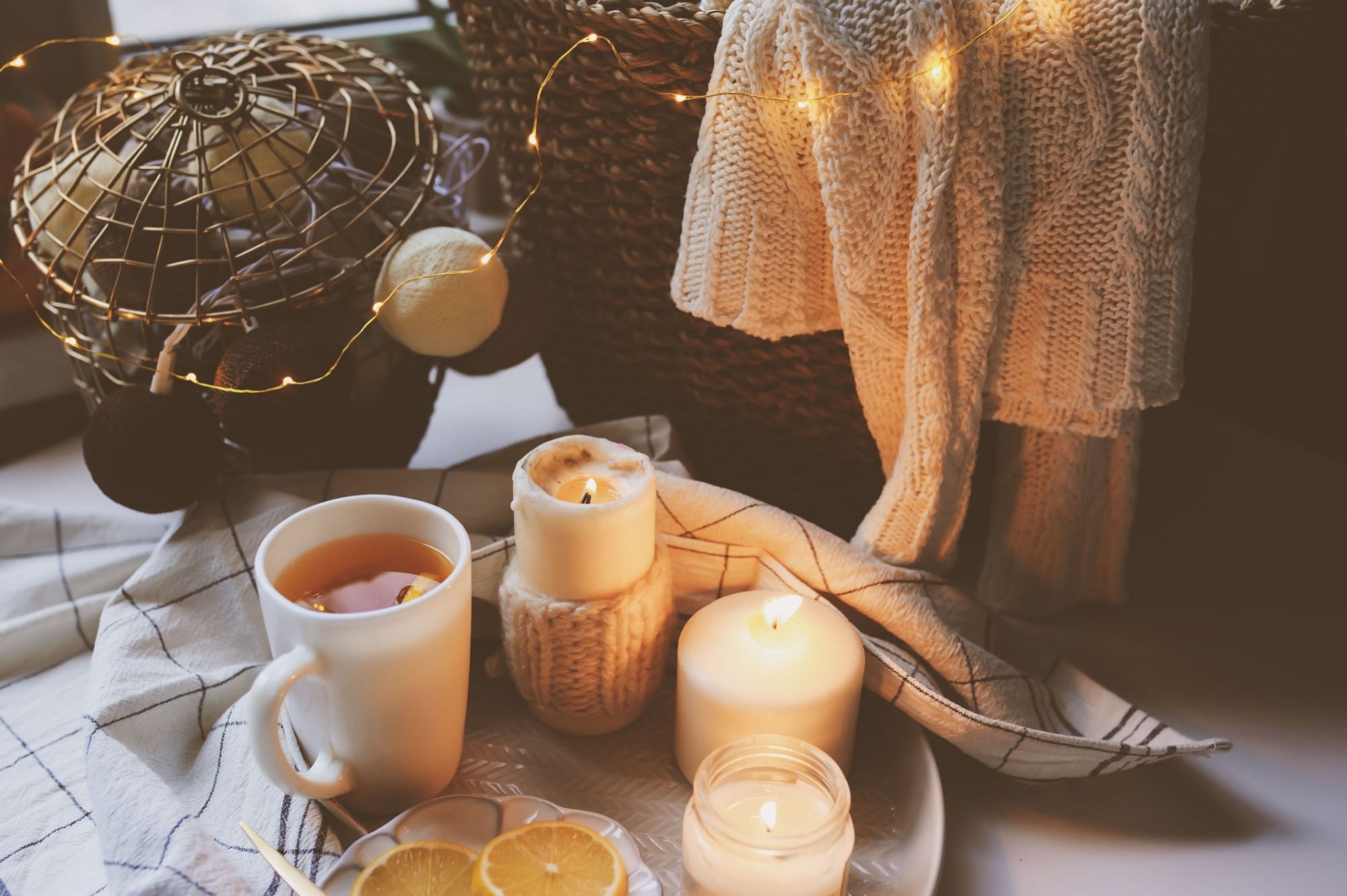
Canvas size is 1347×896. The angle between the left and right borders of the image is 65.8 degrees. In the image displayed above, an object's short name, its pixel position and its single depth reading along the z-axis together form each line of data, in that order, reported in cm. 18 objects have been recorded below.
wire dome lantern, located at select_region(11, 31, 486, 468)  59
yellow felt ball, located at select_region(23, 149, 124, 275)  60
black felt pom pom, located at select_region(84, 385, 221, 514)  58
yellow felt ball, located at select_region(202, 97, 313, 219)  60
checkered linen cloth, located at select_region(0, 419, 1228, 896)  48
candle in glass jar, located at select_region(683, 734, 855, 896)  43
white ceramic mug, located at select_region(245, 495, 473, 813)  45
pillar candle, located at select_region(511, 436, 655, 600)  50
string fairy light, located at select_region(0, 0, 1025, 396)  49
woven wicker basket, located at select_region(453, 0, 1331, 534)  55
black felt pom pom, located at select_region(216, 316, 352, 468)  57
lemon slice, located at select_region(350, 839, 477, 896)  44
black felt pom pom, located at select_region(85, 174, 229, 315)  59
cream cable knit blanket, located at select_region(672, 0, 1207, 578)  50
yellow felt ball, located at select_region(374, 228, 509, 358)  60
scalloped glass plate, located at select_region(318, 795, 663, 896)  46
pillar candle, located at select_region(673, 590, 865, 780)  51
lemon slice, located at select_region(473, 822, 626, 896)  44
